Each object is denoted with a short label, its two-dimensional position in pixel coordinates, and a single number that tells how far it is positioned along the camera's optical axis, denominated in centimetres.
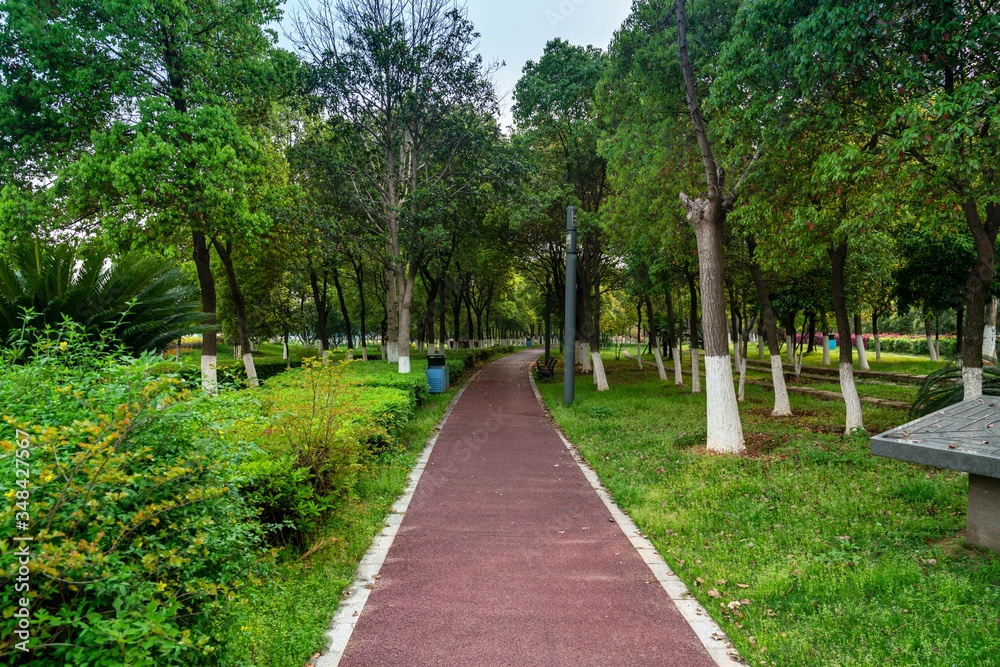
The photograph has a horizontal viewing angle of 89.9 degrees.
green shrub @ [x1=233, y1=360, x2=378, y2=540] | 402
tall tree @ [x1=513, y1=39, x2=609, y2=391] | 1675
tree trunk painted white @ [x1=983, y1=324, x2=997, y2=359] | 1531
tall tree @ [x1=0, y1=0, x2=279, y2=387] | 894
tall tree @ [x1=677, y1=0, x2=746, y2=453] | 786
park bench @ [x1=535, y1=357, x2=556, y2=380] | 2181
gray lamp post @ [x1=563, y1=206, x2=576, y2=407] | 1401
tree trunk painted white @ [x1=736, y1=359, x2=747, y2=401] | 1384
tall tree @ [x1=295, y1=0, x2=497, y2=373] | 1436
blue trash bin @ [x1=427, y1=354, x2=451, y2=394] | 1614
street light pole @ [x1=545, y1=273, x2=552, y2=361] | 2620
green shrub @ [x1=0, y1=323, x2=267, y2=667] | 178
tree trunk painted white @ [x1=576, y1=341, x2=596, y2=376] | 2402
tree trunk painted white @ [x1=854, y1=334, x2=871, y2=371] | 2166
